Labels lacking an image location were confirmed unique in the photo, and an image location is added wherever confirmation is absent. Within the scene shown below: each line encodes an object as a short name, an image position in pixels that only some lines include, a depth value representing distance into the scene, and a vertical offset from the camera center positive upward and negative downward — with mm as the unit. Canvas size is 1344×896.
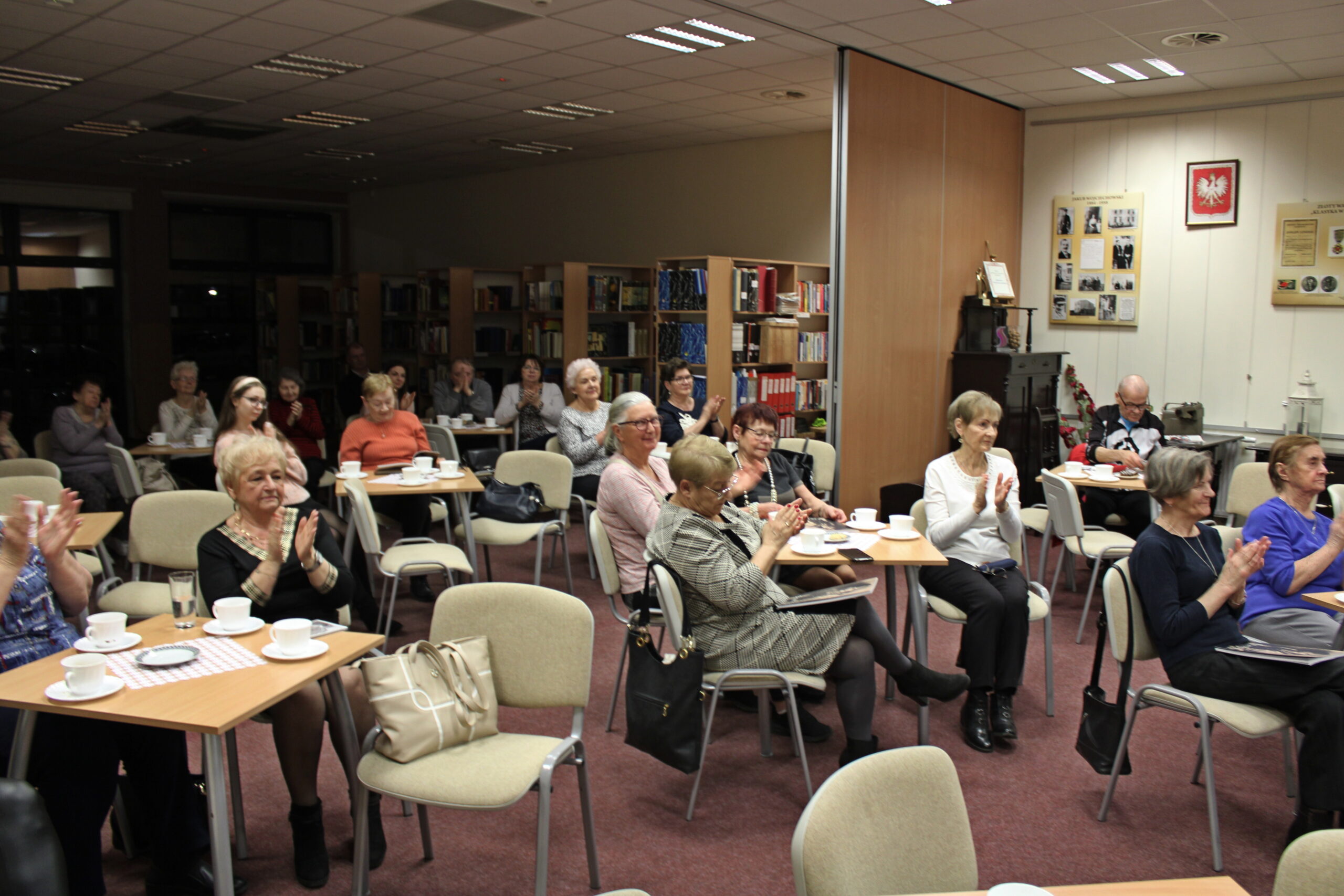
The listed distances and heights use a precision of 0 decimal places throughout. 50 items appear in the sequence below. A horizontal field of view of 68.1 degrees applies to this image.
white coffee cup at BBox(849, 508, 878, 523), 4399 -799
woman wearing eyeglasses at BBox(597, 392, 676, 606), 4102 -704
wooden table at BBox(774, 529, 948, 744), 3787 -851
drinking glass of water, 2879 -765
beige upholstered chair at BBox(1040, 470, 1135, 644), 5117 -1034
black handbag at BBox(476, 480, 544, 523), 5695 -960
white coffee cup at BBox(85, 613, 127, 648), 2680 -792
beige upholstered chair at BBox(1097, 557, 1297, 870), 3041 -1160
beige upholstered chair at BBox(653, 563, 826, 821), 3271 -1136
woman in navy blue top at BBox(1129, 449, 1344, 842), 3004 -951
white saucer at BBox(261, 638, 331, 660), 2621 -838
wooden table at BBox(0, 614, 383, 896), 2258 -858
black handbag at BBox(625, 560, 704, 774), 3129 -1152
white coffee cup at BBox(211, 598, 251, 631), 2844 -792
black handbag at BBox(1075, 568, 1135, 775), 3314 -1306
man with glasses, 6379 -711
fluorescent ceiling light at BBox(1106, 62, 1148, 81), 7238 +1953
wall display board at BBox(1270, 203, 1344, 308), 7488 +612
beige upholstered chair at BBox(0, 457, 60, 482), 5324 -713
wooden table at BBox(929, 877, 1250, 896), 1608 -899
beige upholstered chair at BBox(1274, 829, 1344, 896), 1592 -850
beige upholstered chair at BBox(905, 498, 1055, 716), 4141 -1152
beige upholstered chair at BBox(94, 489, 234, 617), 4211 -835
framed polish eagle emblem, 7895 +1149
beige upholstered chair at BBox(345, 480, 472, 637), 4746 -1089
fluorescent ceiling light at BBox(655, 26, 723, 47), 6469 +1957
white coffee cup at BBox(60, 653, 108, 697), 2326 -794
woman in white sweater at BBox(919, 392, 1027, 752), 3994 -966
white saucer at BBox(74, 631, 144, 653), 2664 -835
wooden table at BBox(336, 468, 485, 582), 5367 -841
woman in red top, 7953 -678
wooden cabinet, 7996 -493
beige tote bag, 2656 -984
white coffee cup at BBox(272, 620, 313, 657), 2631 -794
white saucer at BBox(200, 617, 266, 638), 2809 -831
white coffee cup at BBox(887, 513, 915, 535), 4152 -786
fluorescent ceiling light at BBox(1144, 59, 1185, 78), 7156 +1947
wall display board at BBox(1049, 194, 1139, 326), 8469 +666
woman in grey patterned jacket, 3328 -919
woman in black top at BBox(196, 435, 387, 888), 2967 -774
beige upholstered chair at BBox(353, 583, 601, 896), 2564 -1021
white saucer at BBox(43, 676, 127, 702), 2334 -844
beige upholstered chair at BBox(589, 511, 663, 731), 4062 -924
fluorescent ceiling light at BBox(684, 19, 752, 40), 6289 +1961
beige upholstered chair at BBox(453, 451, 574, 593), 5691 -863
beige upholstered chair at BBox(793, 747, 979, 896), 1630 -858
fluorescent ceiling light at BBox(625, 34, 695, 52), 6566 +1953
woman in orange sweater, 5930 -676
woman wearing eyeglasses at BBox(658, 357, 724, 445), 6637 -510
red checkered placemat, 2492 -853
